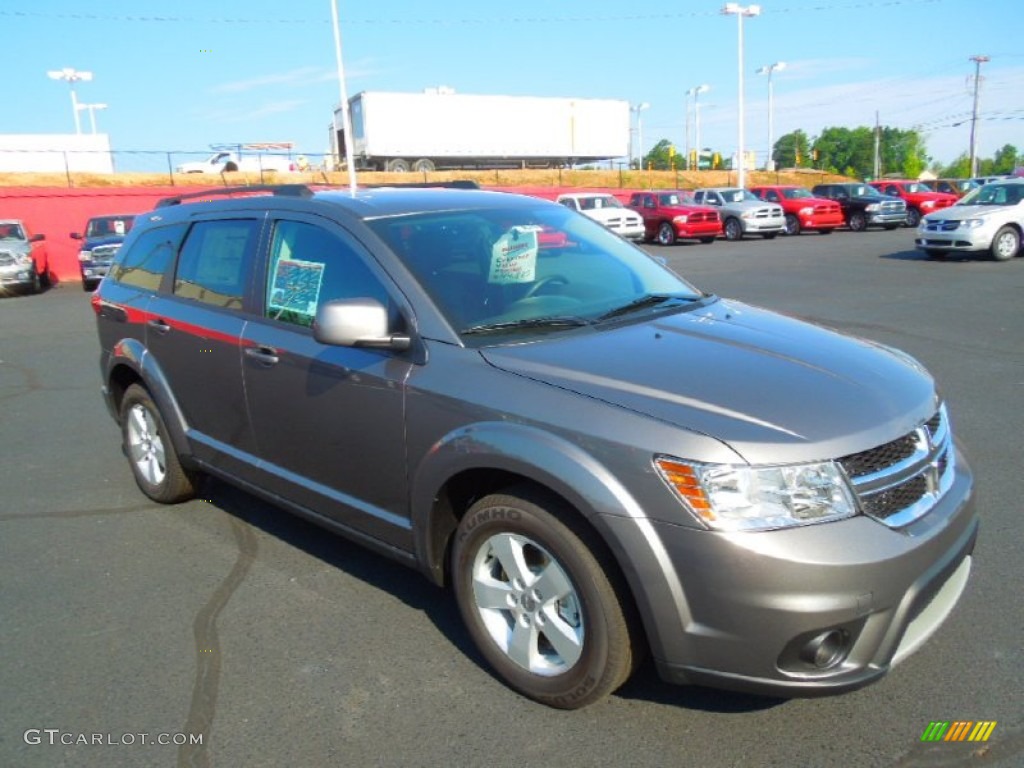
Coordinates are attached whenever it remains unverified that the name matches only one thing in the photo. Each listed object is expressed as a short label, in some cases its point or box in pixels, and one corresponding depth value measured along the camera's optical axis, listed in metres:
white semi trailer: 40.50
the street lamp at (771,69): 50.48
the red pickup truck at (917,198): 30.55
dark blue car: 19.30
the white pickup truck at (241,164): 40.12
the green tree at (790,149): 115.56
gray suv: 2.49
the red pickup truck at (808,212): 28.95
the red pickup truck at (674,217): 26.81
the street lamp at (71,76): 47.34
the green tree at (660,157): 101.15
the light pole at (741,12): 39.59
